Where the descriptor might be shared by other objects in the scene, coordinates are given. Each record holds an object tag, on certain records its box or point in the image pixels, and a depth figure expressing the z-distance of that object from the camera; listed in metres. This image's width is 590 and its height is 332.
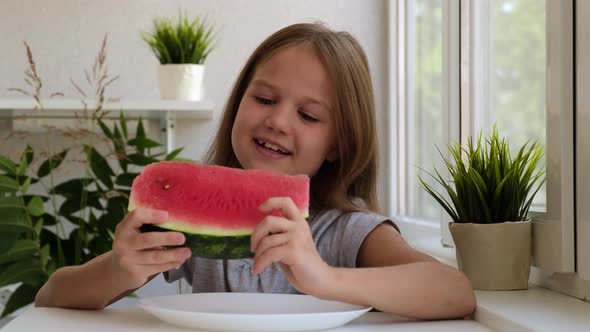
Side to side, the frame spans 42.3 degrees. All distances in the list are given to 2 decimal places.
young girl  0.88
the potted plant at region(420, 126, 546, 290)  1.19
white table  0.89
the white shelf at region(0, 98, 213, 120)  2.04
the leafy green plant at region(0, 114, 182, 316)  2.02
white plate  0.83
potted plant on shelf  2.18
